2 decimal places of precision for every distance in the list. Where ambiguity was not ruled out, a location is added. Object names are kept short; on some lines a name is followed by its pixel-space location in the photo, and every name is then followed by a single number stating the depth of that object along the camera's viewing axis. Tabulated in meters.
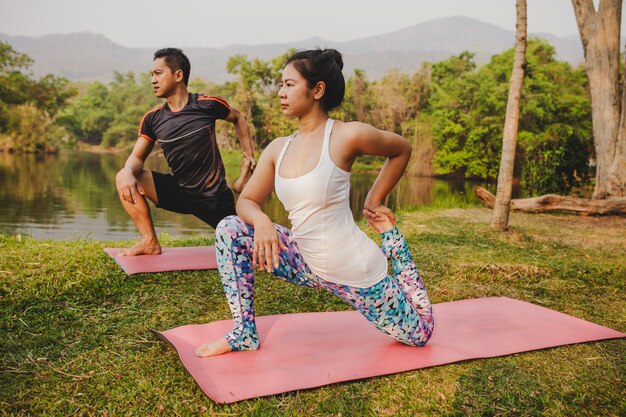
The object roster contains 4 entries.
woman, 2.16
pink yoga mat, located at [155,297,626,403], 2.16
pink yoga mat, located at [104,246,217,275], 3.78
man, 4.00
